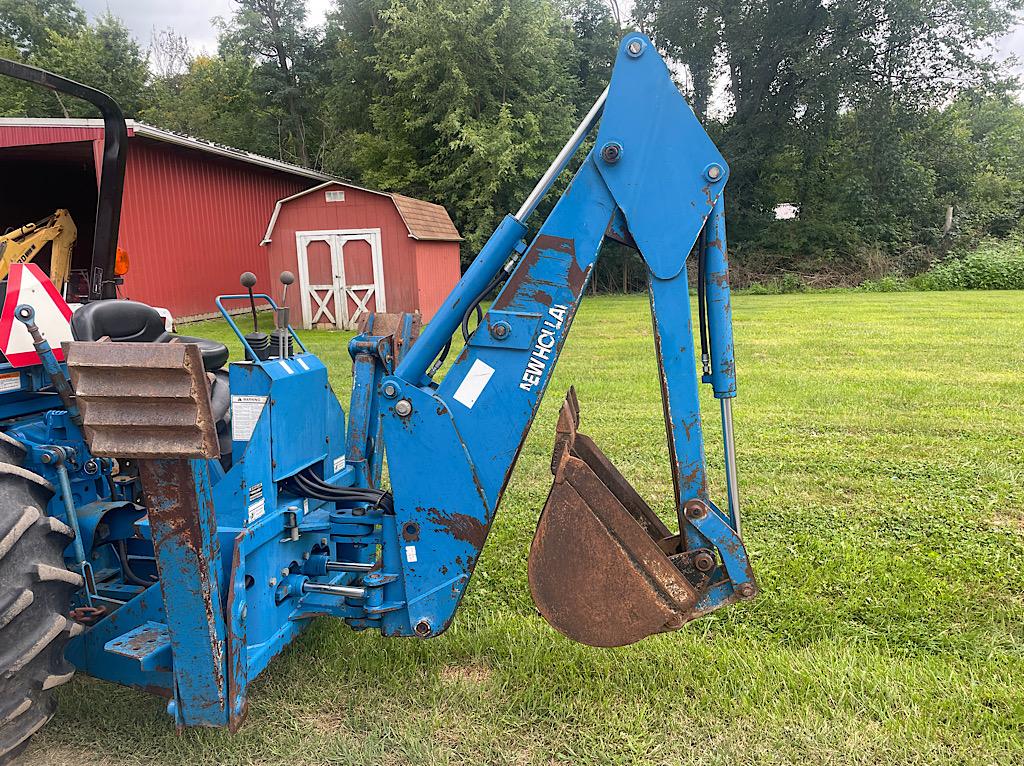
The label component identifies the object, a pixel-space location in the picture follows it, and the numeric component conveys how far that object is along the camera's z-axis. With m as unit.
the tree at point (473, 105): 22.61
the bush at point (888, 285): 23.80
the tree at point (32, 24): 34.75
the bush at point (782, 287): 25.06
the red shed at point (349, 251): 14.77
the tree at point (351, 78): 29.16
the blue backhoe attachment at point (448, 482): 2.28
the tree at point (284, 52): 33.38
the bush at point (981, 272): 22.73
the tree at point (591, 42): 27.44
